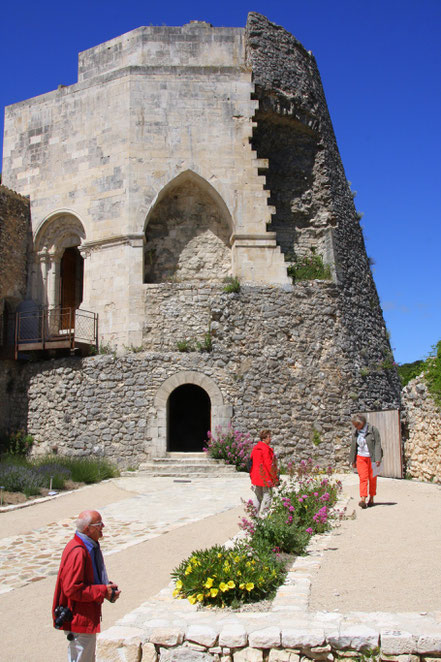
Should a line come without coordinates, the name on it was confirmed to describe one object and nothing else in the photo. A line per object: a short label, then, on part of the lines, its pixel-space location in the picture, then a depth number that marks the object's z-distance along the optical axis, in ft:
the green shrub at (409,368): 40.17
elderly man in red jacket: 11.21
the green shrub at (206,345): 47.19
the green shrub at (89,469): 40.50
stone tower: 46.80
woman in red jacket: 23.90
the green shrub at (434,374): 36.14
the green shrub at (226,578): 15.12
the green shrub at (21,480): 35.68
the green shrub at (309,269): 52.08
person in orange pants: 27.78
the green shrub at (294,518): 19.92
